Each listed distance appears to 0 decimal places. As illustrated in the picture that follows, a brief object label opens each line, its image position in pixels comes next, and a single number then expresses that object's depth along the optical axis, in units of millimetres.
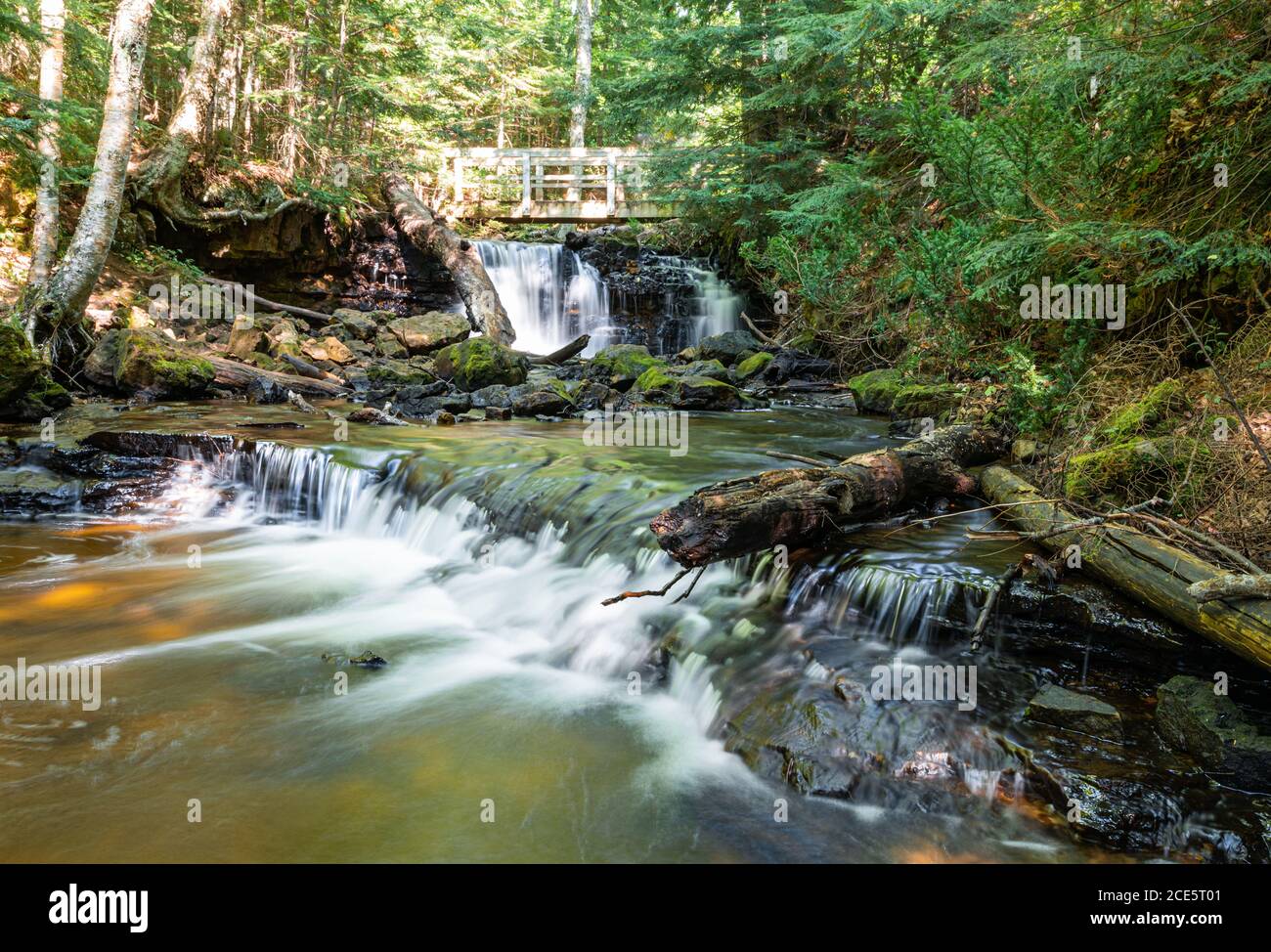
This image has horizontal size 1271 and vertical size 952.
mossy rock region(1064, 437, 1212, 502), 4117
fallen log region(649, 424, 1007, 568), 3838
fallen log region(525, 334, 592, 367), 14672
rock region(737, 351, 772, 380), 13641
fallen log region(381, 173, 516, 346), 15602
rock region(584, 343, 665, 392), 12843
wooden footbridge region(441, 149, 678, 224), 22250
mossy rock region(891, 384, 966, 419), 8141
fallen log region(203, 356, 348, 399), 11414
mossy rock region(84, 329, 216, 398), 10656
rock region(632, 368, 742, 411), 11672
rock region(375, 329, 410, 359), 14477
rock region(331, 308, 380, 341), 15203
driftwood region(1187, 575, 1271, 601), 2715
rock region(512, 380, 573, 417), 11125
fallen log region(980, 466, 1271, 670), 2746
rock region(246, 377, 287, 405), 11211
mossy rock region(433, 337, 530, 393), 12586
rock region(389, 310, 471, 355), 14648
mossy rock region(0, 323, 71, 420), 8758
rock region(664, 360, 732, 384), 12914
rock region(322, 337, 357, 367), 13617
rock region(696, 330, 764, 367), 14750
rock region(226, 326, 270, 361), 12547
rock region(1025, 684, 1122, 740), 3135
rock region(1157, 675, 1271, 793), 2797
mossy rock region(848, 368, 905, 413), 10516
